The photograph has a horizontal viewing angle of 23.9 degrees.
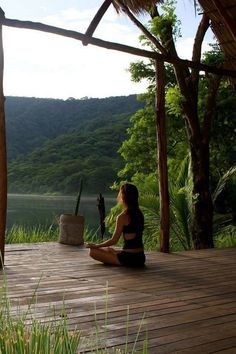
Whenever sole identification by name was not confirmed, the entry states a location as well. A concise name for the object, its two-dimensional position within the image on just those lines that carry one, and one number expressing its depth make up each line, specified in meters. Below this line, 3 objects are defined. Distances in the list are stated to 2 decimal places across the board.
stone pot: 6.55
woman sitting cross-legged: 4.55
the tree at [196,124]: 7.68
